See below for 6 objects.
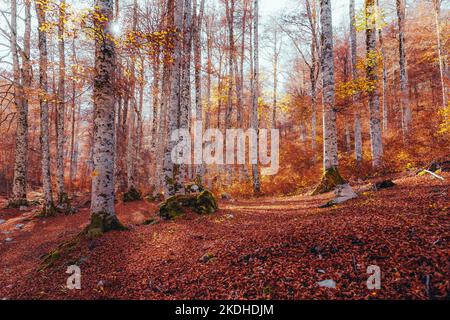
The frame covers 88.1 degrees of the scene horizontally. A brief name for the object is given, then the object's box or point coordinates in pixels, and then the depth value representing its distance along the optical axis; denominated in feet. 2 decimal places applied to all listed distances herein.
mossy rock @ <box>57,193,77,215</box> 34.96
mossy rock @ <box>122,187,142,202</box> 42.11
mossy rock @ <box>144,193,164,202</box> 42.64
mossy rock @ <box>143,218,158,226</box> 22.75
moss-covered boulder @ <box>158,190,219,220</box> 24.04
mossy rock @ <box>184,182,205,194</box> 38.70
